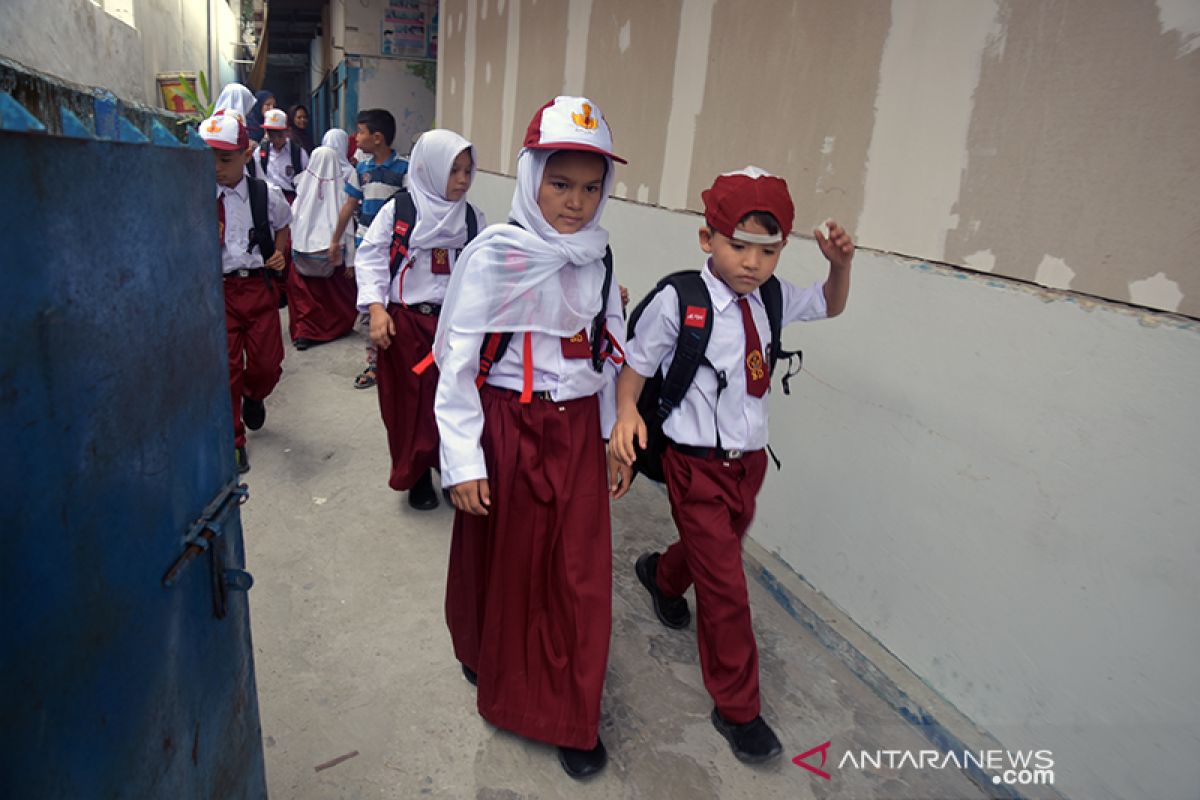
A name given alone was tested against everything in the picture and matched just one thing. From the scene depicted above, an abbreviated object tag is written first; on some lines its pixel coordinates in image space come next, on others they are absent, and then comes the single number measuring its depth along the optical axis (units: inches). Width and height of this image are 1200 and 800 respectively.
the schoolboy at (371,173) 206.4
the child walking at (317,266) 245.3
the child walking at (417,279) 133.9
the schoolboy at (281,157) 326.0
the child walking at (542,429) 77.2
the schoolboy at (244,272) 147.8
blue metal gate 30.2
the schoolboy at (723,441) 86.5
